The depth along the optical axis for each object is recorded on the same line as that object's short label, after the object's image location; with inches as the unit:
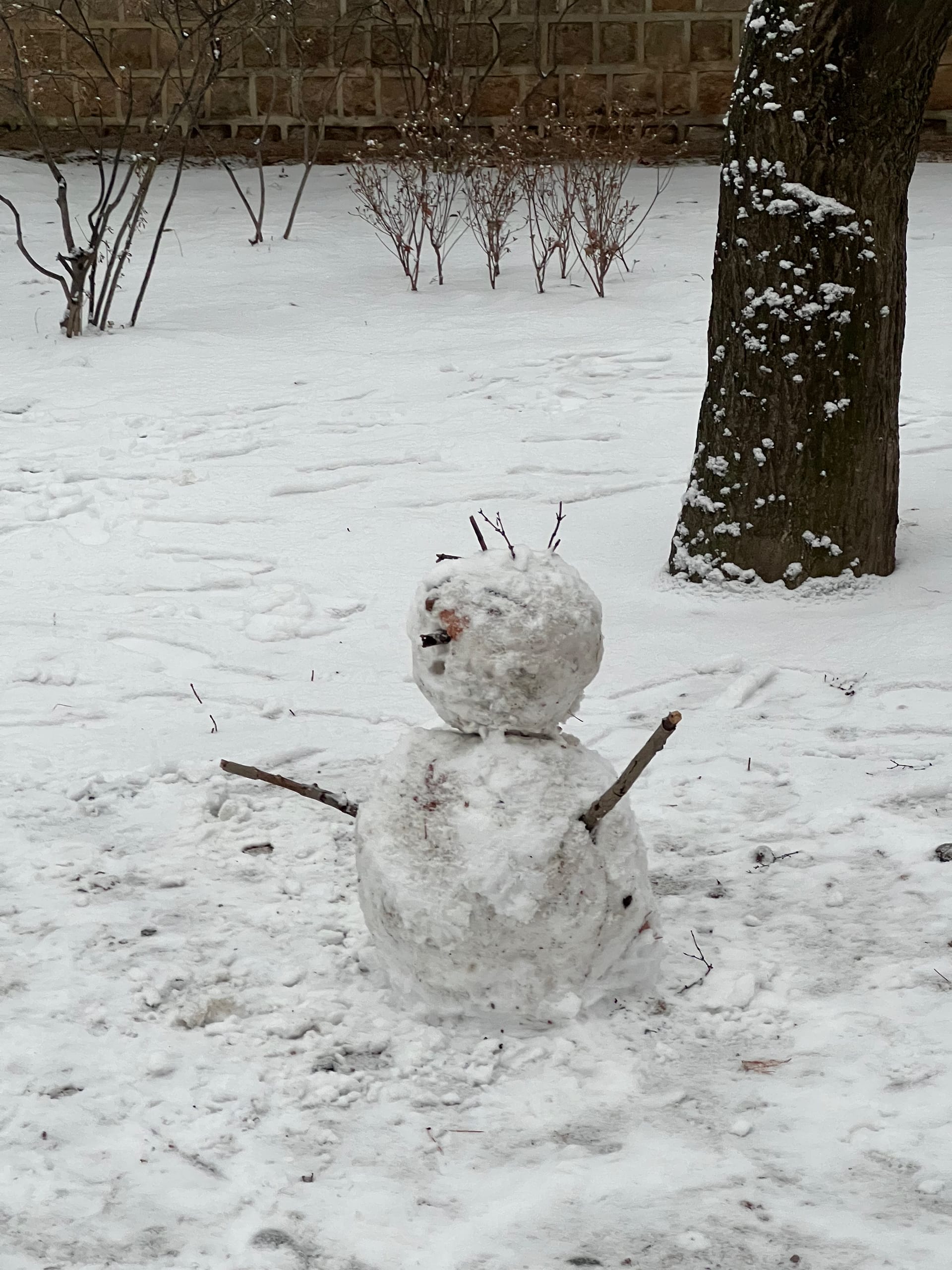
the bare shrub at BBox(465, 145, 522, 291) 317.7
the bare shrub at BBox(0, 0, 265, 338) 385.1
